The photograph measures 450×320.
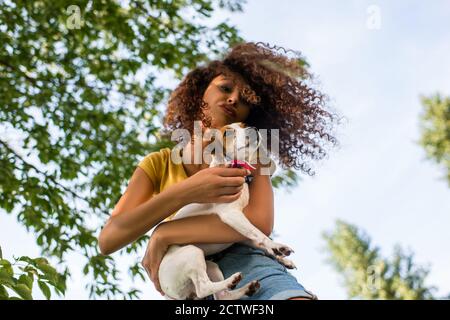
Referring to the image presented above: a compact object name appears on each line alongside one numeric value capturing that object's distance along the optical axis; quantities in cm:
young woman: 239
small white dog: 227
